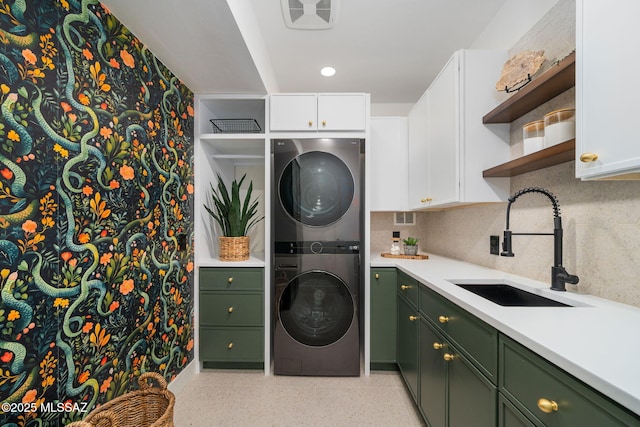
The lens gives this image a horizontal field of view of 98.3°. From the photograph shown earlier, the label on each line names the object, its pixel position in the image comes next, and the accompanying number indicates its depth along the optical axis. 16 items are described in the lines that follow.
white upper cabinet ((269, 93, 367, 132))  2.15
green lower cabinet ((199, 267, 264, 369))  2.14
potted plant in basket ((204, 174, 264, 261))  2.19
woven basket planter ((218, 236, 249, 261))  2.21
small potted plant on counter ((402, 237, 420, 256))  2.45
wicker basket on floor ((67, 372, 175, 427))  1.25
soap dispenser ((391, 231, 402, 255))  2.59
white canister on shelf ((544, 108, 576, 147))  1.17
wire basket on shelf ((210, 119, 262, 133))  2.47
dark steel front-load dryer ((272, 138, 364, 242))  2.12
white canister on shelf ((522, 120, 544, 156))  1.33
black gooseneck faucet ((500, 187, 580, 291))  1.24
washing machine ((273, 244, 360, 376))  2.11
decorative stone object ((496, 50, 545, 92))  1.38
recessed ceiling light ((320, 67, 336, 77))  2.46
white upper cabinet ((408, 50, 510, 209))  1.66
